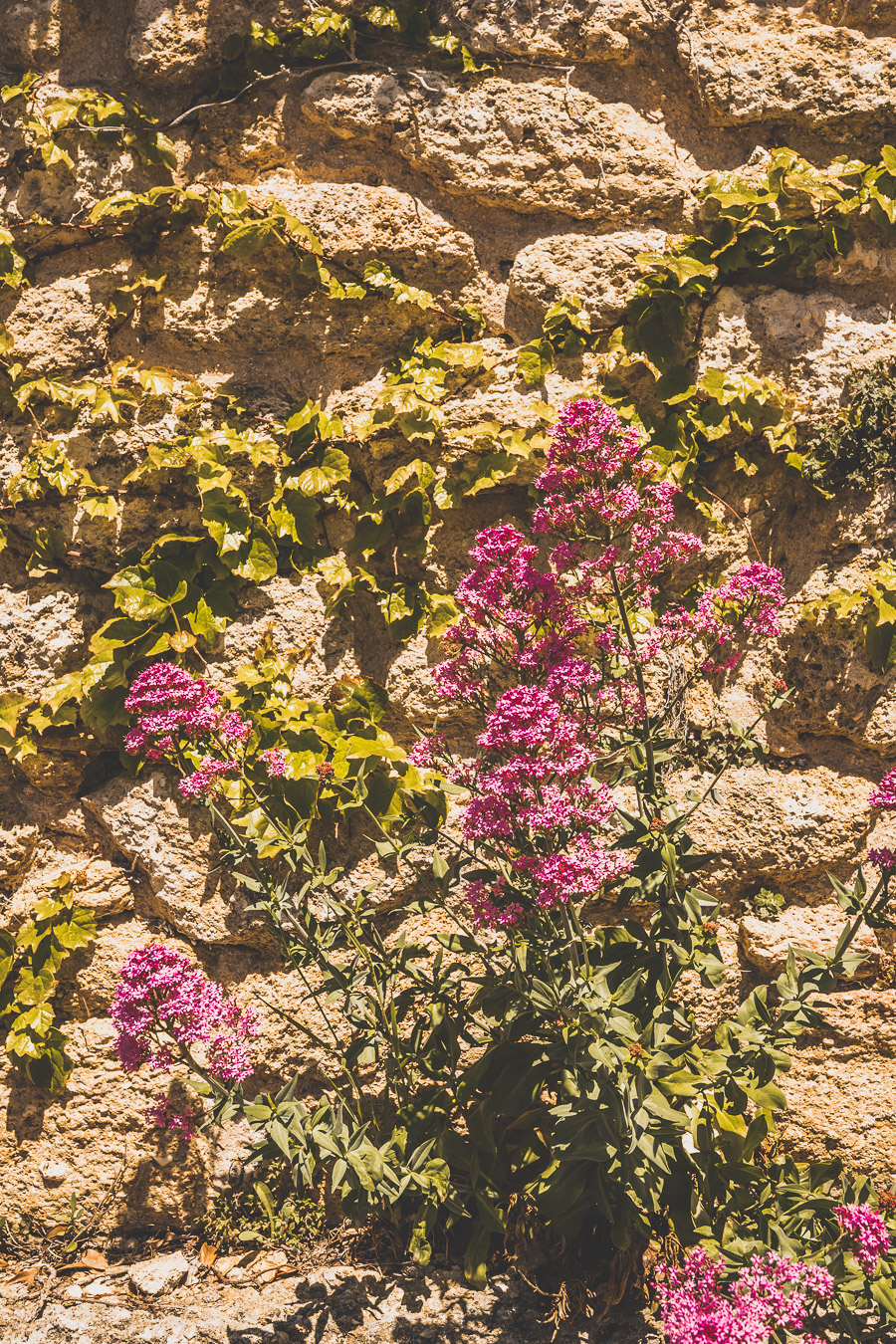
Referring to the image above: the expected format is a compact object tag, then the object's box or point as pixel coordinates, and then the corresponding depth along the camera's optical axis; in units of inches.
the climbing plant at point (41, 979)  135.3
